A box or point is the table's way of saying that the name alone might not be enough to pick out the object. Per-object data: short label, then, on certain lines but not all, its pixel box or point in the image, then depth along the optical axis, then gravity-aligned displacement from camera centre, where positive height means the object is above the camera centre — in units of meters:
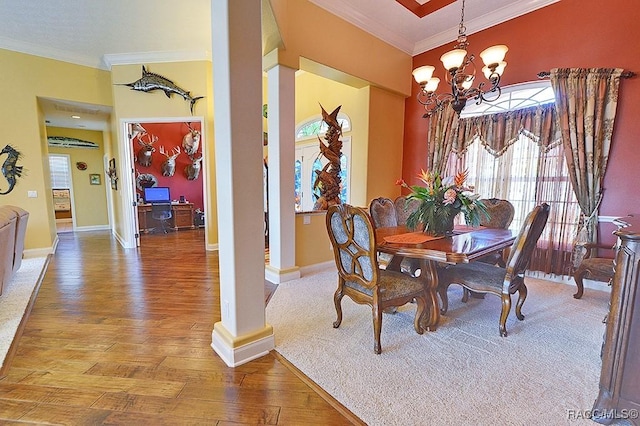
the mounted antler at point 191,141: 7.65 +1.19
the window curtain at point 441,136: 4.34 +0.77
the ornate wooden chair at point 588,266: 2.80 -0.83
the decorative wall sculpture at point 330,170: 4.03 +0.21
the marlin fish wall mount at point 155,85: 4.87 +1.73
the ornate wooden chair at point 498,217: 3.11 -0.37
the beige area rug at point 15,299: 2.24 -1.19
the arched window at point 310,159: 5.14 +0.52
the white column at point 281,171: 3.40 +0.17
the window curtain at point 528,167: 3.50 +0.24
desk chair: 7.26 -0.69
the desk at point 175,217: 7.21 -0.86
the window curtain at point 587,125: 3.12 +0.68
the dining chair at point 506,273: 2.17 -0.76
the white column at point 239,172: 1.75 +0.08
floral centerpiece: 2.37 -0.17
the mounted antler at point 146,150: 7.32 +0.91
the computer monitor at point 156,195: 7.27 -0.27
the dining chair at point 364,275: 2.02 -0.70
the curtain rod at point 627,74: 3.00 +1.18
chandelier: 2.36 +1.01
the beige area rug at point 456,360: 1.55 -1.22
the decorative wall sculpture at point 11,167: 4.50 +0.28
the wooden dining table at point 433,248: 2.01 -0.47
